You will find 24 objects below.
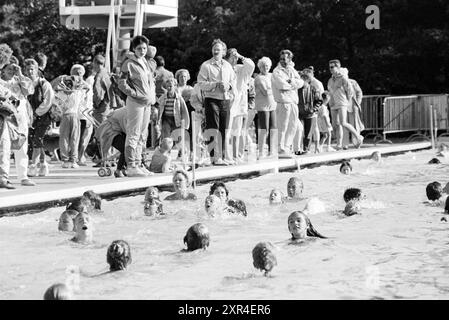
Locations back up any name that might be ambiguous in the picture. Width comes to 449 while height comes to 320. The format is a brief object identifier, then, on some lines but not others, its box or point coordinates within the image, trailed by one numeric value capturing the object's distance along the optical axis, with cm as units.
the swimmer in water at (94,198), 1327
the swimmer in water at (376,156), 2222
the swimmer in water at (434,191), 1414
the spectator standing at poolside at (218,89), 1825
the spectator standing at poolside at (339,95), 2445
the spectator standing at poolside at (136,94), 1591
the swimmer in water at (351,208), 1310
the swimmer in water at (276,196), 1403
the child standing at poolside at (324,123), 2420
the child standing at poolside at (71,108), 1909
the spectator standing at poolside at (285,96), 2052
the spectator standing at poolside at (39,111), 1639
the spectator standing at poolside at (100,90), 1903
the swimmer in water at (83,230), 1084
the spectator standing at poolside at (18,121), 1398
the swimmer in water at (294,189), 1466
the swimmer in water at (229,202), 1295
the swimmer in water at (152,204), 1300
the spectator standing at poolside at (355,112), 2558
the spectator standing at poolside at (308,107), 2222
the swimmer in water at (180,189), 1434
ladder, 2947
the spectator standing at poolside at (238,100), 1889
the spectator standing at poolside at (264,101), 2005
